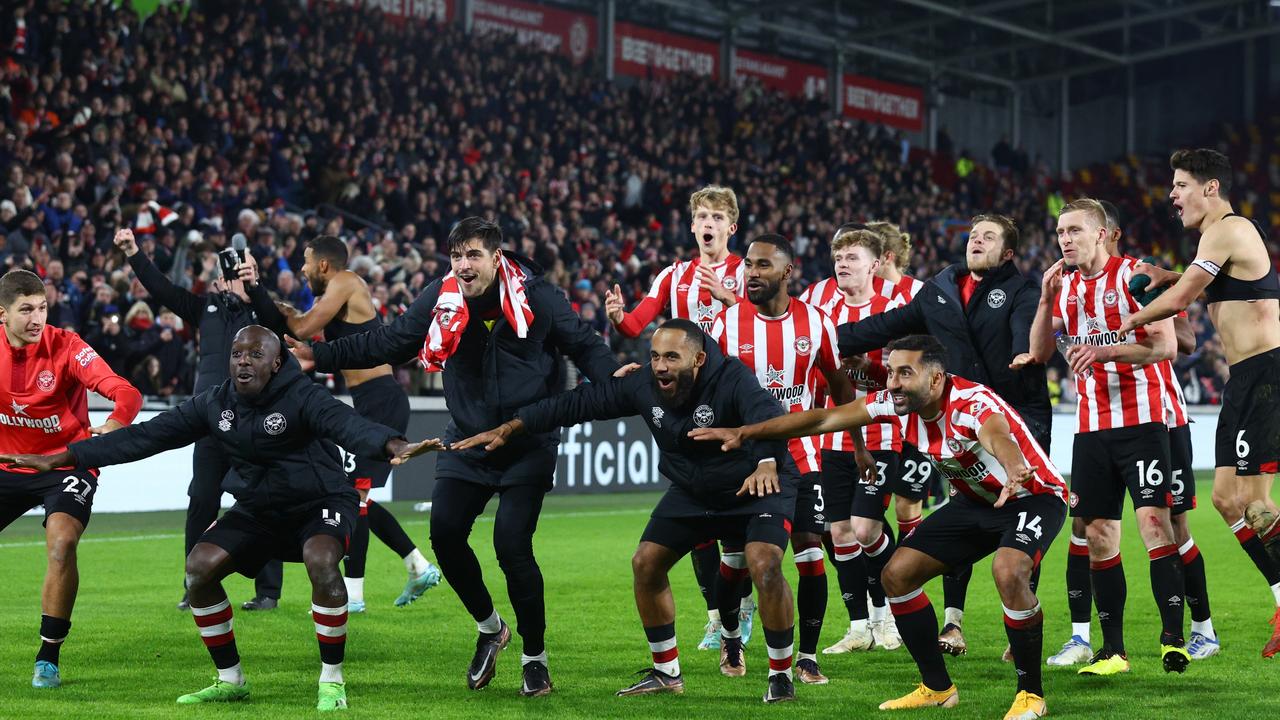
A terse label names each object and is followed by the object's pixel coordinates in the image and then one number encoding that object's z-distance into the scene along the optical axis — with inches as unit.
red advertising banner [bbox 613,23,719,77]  1334.5
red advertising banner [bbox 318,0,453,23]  1135.6
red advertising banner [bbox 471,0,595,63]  1213.1
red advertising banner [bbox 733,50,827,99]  1471.5
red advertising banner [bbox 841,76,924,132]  1588.3
